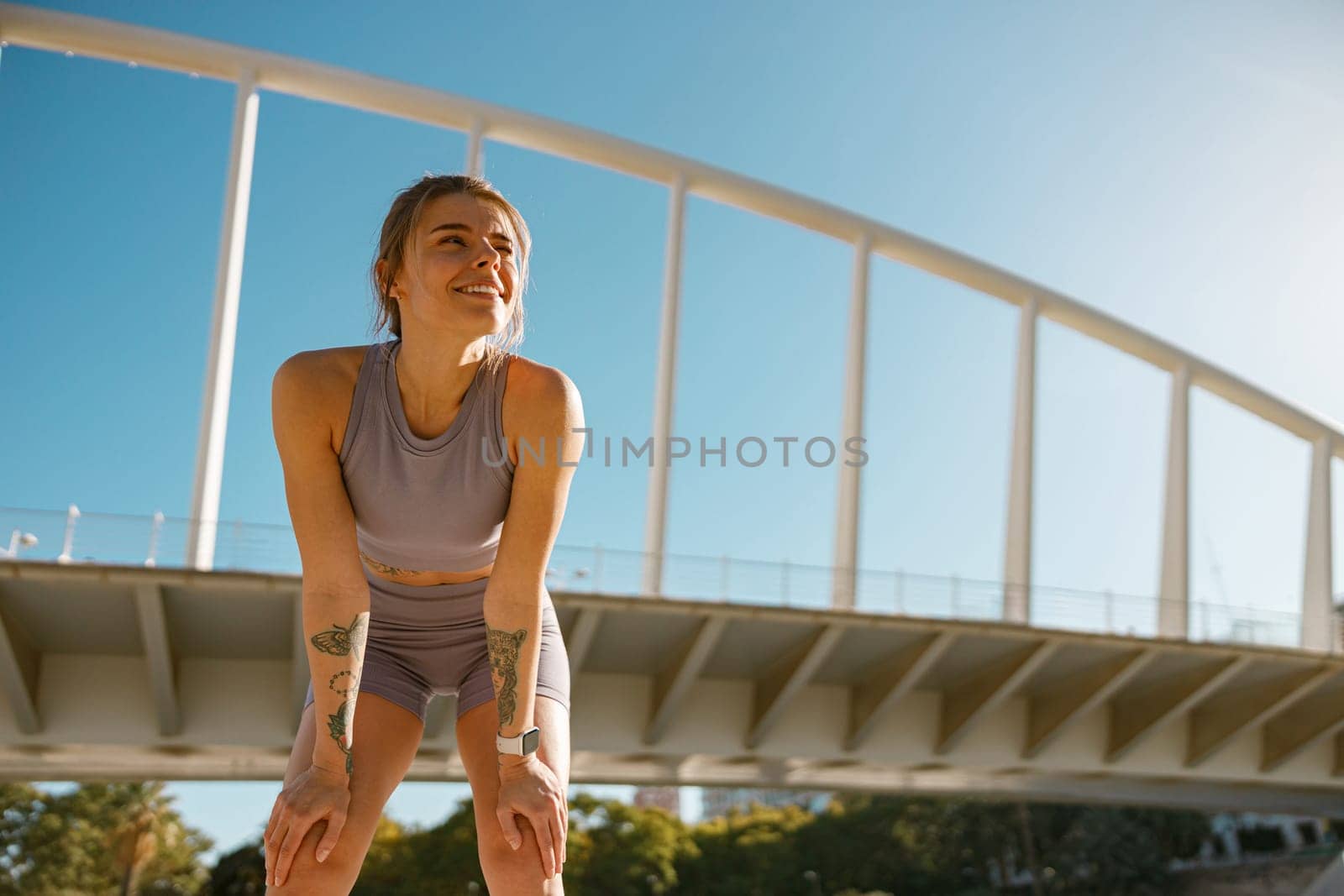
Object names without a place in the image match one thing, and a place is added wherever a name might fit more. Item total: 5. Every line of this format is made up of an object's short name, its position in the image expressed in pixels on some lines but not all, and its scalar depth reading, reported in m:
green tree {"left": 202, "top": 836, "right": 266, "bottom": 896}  44.59
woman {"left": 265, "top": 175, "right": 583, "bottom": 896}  2.33
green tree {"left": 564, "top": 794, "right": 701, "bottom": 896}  41.12
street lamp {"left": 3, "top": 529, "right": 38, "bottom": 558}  13.09
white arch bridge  14.11
